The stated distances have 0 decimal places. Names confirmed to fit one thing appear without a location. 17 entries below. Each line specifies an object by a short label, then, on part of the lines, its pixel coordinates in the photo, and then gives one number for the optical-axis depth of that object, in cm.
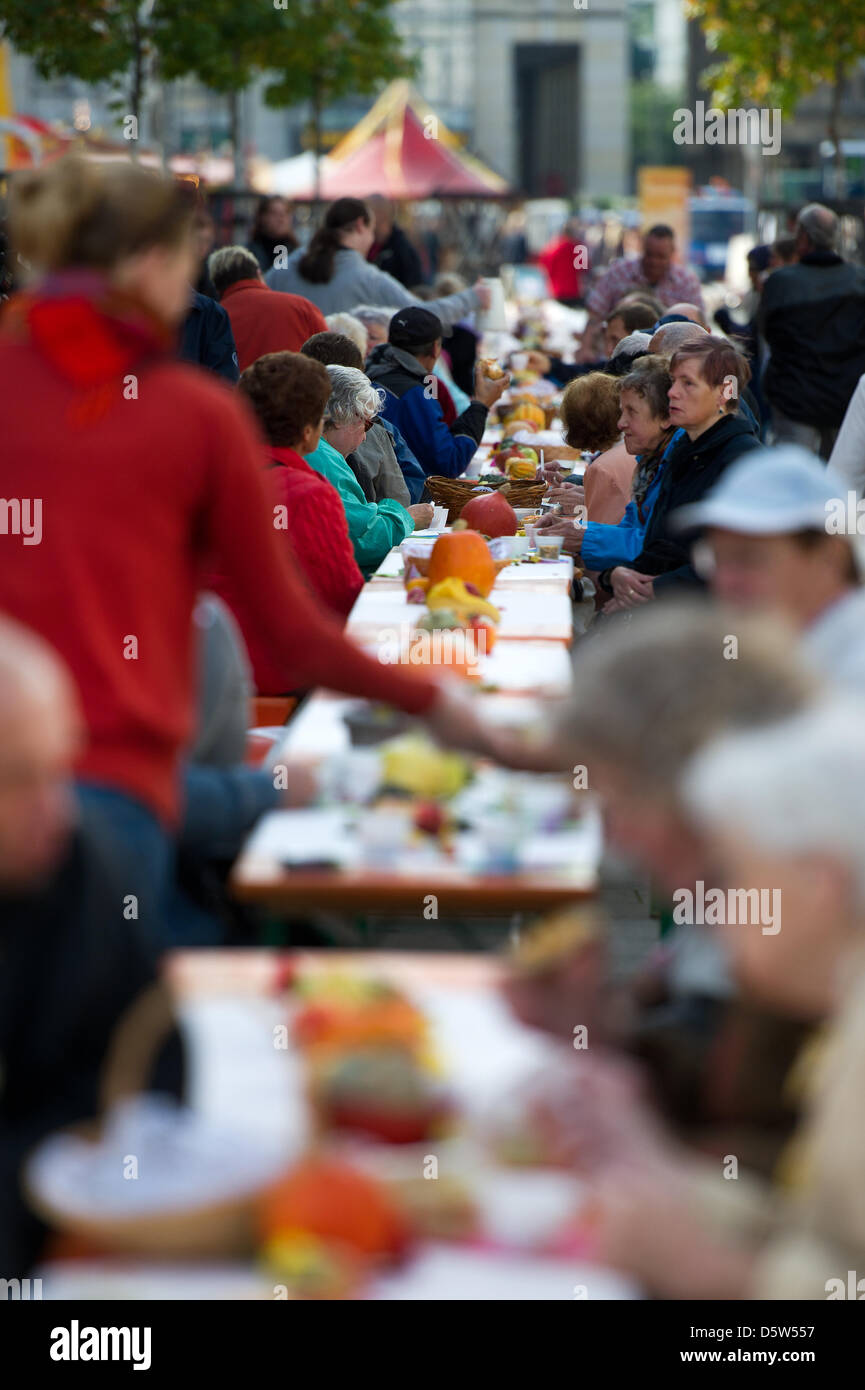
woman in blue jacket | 1325
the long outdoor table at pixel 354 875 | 630
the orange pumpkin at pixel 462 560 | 1100
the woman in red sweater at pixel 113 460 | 546
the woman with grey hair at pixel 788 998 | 365
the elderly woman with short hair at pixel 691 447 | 1189
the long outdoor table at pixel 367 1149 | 382
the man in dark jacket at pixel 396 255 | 2687
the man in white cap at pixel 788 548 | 639
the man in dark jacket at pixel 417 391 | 1730
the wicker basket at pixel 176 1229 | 380
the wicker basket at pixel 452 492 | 1477
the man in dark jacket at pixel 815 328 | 2145
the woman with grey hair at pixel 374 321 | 1956
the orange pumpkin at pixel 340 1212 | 383
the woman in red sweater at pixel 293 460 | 1101
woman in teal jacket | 1341
